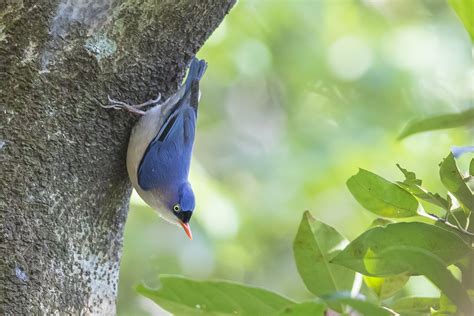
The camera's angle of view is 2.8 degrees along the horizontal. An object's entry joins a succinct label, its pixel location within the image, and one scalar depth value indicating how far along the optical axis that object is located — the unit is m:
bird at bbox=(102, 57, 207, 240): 5.15
